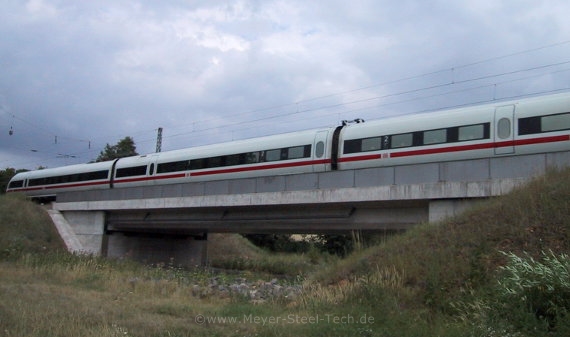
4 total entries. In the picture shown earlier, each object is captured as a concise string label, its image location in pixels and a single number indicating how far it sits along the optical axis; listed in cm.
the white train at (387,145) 1755
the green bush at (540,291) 714
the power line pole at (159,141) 5469
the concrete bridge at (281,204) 1673
